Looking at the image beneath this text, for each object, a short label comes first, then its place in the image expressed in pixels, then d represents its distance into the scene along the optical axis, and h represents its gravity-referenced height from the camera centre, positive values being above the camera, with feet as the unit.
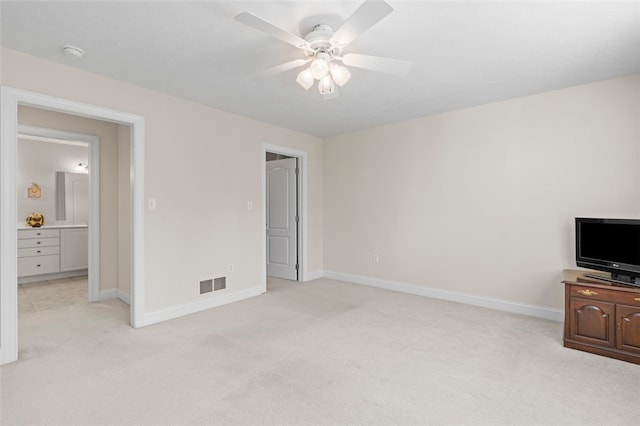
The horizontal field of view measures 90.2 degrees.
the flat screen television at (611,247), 8.93 -1.06
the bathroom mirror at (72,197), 20.27 +1.04
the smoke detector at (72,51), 8.25 +4.26
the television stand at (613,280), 8.73 -1.95
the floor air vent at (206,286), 12.92 -3.02
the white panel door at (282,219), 18.03 -0.40
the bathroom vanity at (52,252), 17.22 -2.21
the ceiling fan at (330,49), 5.59 +3.46
